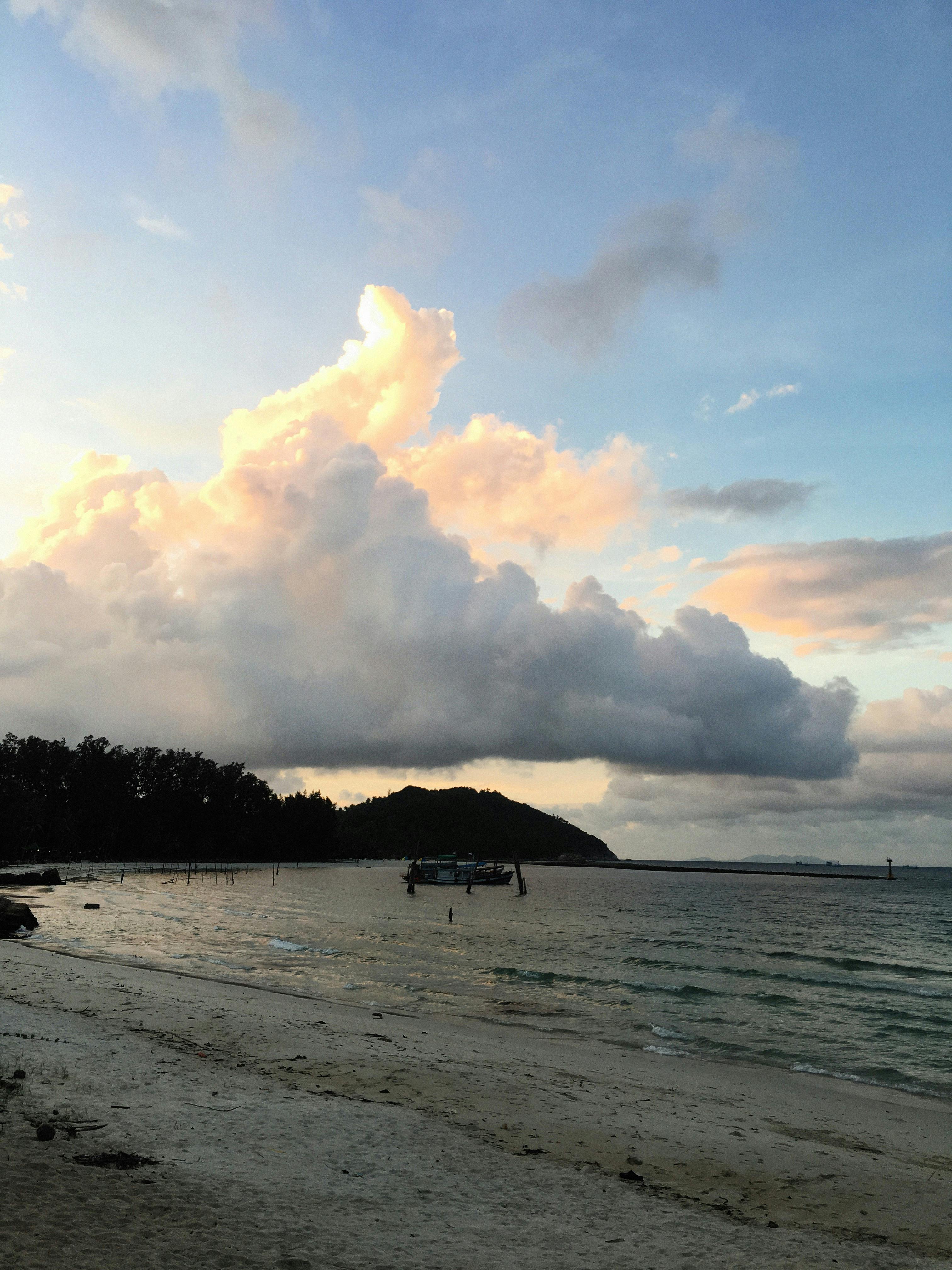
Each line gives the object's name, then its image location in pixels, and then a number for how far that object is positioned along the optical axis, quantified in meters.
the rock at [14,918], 34.88
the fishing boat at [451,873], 122.94
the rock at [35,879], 79.44
